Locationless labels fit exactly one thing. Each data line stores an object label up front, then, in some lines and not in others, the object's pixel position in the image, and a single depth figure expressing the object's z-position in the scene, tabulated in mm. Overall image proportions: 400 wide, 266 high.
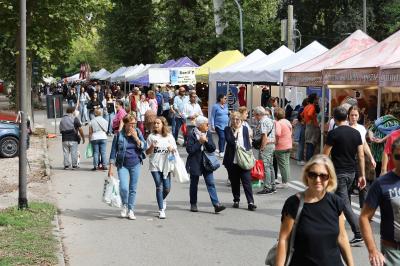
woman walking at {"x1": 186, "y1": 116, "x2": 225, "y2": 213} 9656
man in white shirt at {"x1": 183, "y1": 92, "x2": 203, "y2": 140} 18703
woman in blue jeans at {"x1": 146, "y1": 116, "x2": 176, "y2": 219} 9391
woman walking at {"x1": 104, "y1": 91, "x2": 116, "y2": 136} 24244
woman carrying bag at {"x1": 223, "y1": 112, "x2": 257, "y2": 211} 9945
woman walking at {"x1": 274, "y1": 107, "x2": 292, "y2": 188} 11711
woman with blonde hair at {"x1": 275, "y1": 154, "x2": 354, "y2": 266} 3988
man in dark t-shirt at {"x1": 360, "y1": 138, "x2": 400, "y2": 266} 4324
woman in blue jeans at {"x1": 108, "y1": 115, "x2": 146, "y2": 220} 9344
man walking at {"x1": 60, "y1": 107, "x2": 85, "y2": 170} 15125
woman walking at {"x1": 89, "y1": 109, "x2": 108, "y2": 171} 14930
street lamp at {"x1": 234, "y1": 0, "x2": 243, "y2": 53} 35047
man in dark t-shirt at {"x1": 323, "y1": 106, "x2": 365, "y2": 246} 7422
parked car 17547
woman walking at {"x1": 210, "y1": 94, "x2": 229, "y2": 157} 17188
